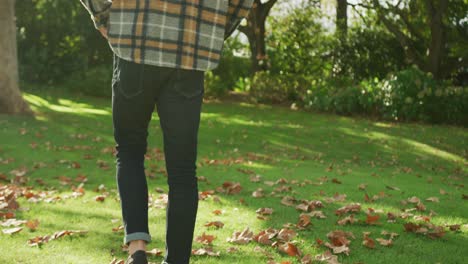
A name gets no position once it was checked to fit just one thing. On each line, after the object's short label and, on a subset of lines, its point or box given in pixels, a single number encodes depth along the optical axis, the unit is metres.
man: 2.47
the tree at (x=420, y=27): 17.38
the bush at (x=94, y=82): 19.80
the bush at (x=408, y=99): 15.50
